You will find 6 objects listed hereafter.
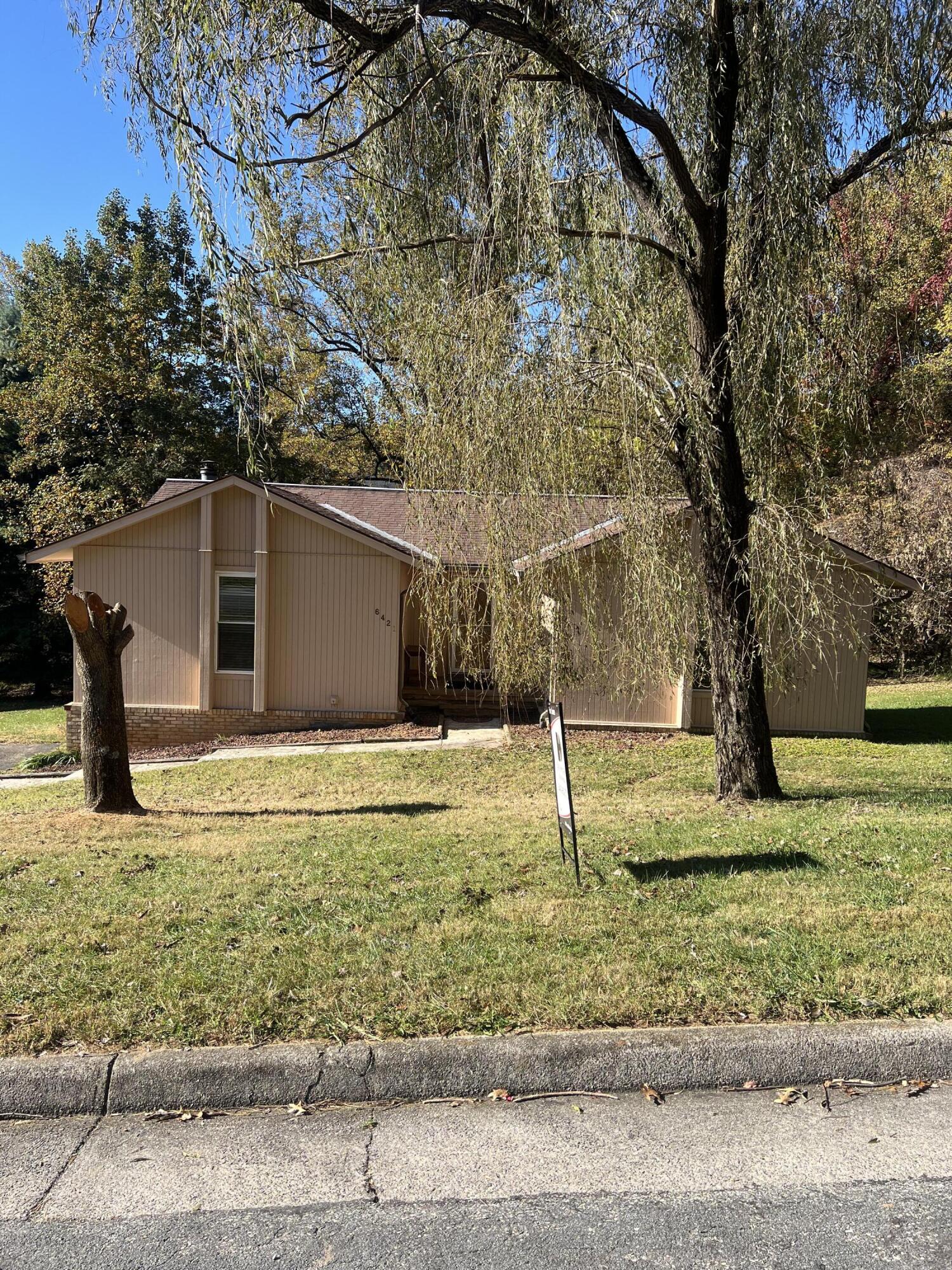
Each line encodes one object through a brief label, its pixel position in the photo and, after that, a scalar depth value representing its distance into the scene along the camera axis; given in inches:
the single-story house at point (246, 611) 622.2
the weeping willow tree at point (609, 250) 283.9
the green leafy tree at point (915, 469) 741.3
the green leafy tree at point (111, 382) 997.8
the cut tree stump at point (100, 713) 336.2
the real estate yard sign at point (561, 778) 208.7
